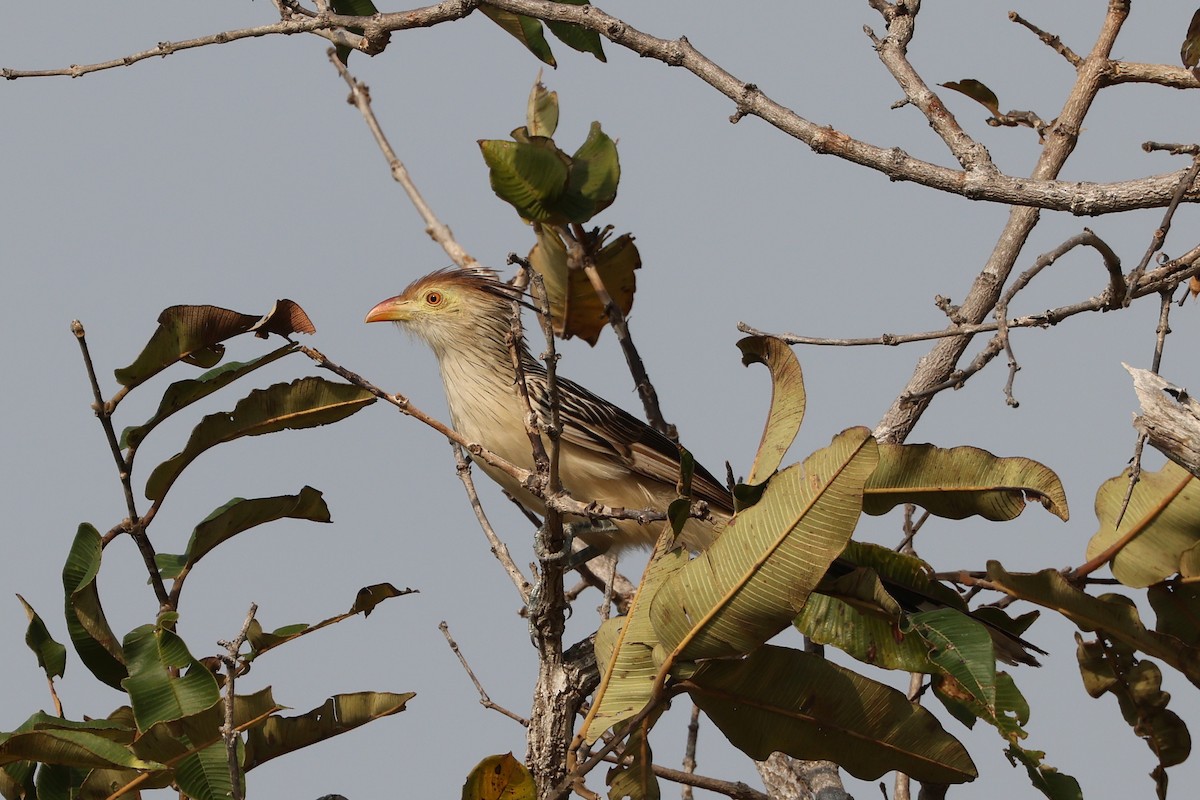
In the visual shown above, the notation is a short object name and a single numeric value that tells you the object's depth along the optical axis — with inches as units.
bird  402.3
